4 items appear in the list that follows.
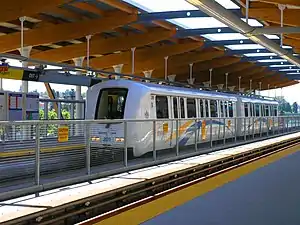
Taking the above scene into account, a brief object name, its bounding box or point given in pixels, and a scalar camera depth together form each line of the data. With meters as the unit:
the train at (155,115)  10.38
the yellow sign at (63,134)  8.02
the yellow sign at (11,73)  12.21
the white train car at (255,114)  19.83
